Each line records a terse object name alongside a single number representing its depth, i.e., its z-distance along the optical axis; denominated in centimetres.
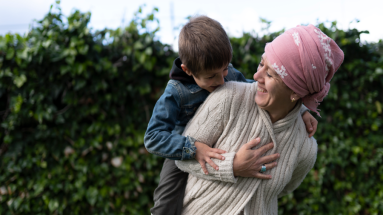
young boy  149
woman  140
